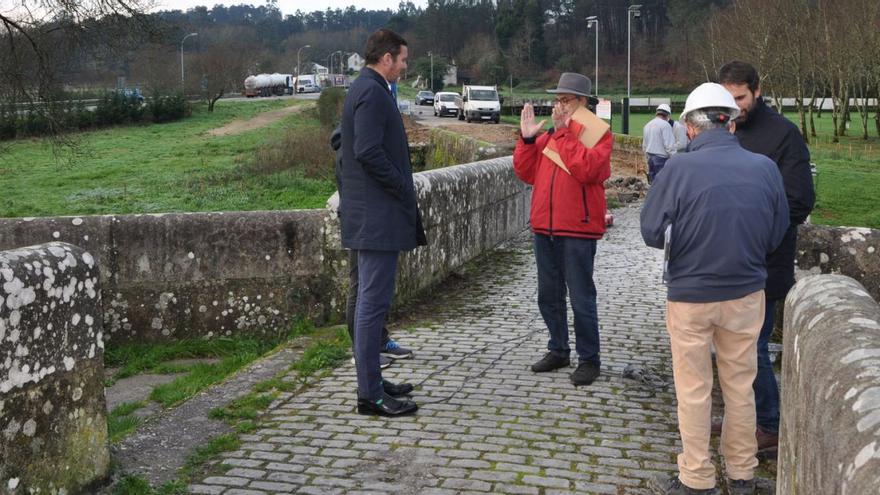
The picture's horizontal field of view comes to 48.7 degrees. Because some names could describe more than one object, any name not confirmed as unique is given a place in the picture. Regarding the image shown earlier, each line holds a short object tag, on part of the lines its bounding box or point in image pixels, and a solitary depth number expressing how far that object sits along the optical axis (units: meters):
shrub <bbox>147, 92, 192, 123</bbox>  55.50
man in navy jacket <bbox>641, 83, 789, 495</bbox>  4.07
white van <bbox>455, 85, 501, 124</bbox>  52.44
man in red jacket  5.93
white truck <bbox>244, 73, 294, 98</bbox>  93.19
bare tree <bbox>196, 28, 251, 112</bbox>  66.81
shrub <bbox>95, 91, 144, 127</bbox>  50.59
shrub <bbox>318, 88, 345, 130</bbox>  42.94
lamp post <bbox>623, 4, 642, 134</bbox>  37.47
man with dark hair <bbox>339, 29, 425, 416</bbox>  5.30
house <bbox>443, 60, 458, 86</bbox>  123.12
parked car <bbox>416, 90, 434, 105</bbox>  82.31
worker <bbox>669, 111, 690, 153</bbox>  15.68
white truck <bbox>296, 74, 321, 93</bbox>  104.25
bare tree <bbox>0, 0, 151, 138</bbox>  20.62
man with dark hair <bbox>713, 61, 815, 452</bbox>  4.75
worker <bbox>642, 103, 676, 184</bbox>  15.76
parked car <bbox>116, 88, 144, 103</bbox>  53.53
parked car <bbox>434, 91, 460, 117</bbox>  62.78
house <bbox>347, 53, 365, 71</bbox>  173.38
